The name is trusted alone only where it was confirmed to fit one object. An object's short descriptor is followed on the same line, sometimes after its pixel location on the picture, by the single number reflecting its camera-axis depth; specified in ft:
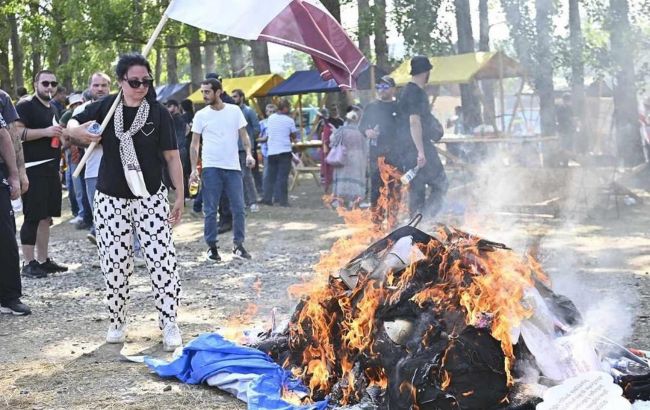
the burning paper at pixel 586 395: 13.67
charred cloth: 14.10
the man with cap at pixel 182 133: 50.65
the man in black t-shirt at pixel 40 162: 28.76
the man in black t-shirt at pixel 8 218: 23.25
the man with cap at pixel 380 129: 33.06
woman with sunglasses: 19.70
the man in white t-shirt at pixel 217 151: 31.63
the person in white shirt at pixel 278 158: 52.90
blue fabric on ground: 16.03
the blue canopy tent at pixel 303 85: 61.57
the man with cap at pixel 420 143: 31.19
